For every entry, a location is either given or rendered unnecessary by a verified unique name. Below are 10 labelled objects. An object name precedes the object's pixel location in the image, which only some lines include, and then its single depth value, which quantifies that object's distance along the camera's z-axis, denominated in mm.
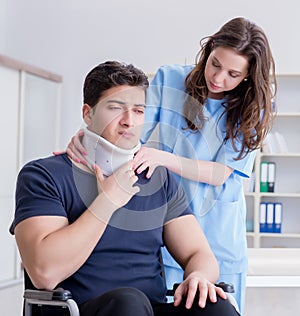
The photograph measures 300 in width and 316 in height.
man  1711
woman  2076
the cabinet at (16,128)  5465
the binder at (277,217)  5926
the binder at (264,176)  5953
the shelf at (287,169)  6043
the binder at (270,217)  5926
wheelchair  1645
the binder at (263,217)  5934
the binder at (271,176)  5953
